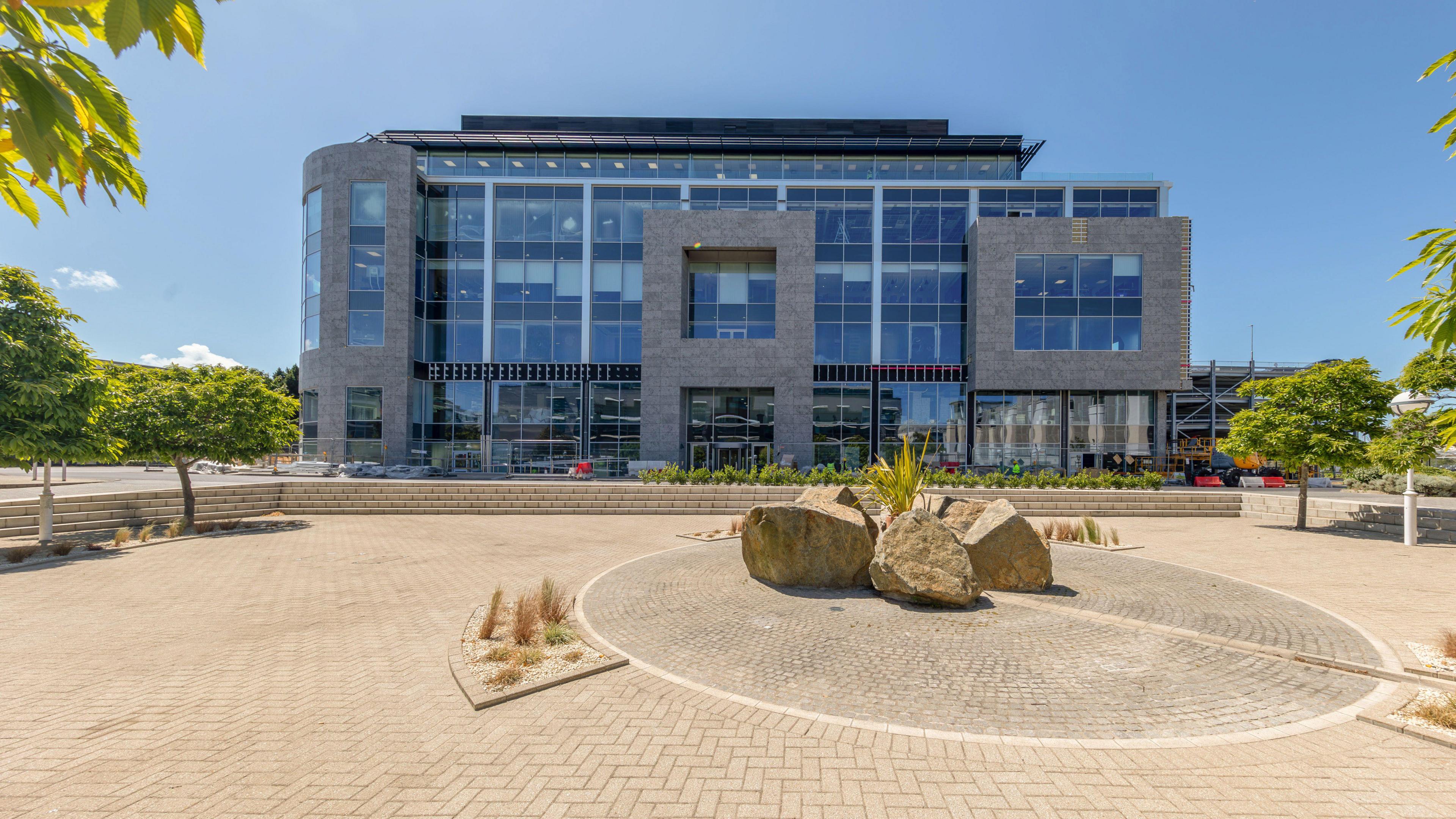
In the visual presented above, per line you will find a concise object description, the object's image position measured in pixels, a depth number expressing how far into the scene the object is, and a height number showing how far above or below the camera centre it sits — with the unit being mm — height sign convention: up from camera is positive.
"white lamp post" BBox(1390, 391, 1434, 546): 13773 +679
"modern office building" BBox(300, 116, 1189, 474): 33719 +7311
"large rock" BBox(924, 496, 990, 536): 10273 -1686
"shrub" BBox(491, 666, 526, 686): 5363 -2614
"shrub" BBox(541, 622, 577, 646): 6488 -2644
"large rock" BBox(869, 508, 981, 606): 7773 -2083
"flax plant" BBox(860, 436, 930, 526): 10453 -1157
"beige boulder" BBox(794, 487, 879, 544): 10727 -1508
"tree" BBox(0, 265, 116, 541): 11609 +593
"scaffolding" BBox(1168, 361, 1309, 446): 45781 +2708
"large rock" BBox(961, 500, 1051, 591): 8773 -2124
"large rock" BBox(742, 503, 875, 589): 9125 -2117
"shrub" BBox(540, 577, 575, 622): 7070 -2560
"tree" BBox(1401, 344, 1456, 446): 12125 +1402
